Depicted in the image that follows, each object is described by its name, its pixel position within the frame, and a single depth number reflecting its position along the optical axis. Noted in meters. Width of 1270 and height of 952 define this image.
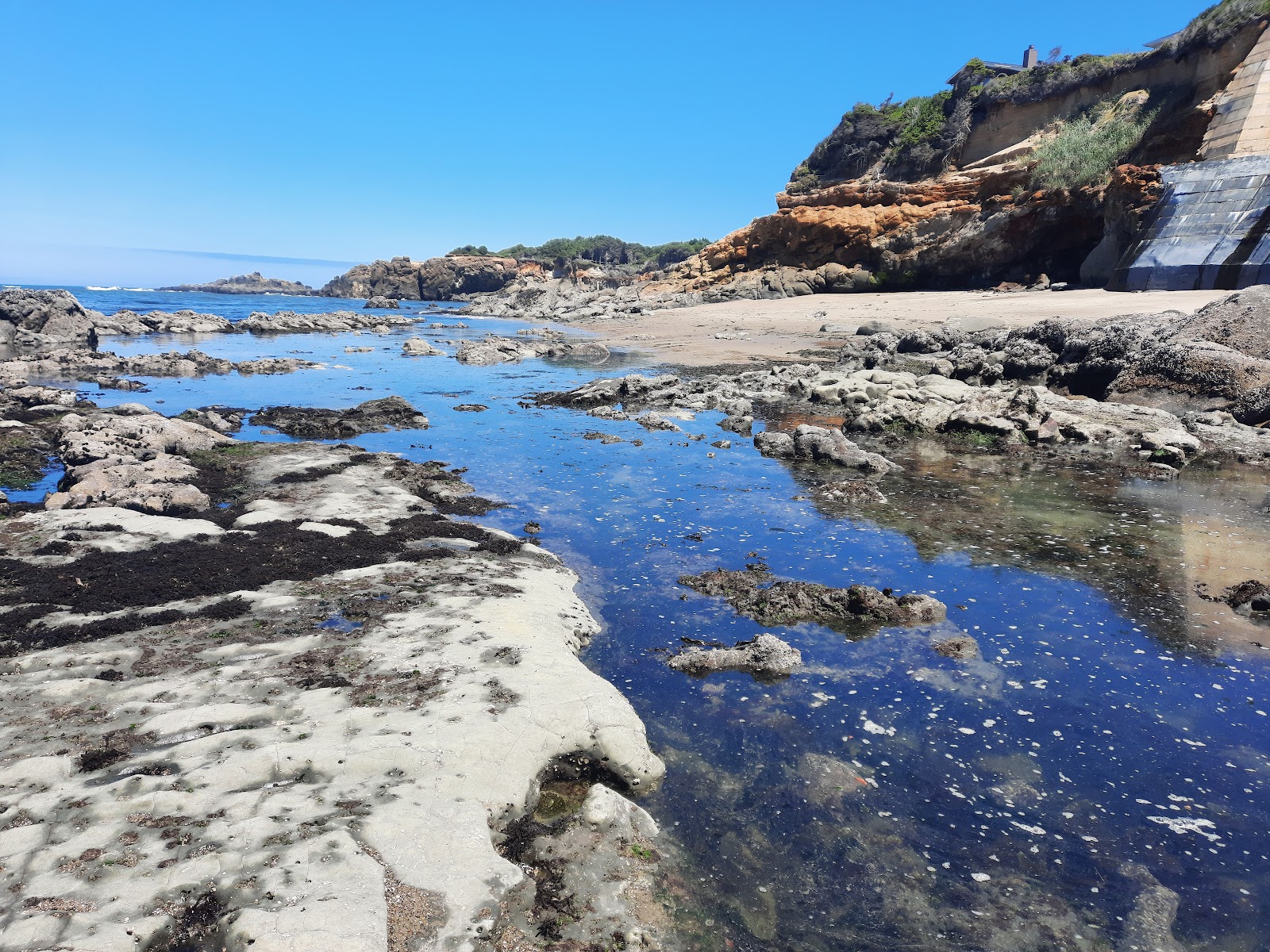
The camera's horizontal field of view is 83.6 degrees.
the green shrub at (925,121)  59.00
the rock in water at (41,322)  33.56
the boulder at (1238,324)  18.52
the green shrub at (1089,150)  39.50
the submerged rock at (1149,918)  4.25
